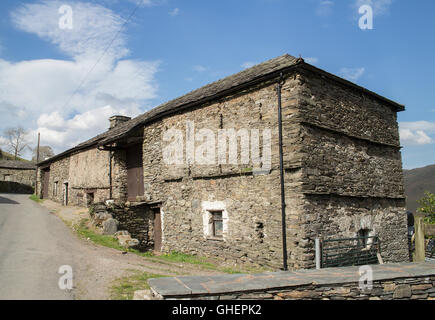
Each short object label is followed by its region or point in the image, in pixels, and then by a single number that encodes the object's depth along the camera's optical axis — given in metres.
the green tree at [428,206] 14.99
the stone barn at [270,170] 8.70
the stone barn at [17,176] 35.19
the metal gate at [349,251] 8.59
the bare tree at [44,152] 60.29
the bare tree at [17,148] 57.81
